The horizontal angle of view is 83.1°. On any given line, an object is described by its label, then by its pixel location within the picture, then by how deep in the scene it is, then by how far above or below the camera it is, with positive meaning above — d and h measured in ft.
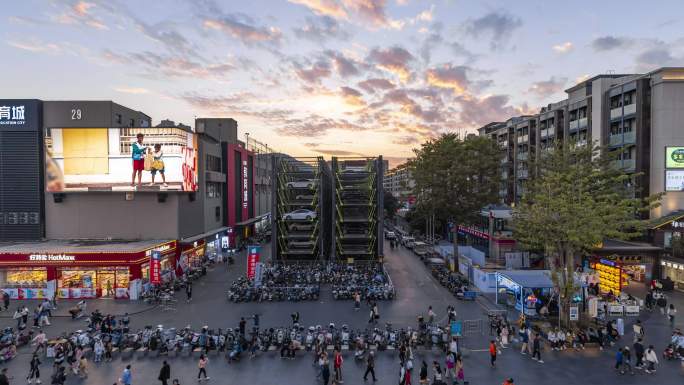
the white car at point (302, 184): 165.48 +1.20
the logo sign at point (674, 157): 130.82 +9.53
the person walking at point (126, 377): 57.47 -28.36
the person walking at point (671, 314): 87.44 -29.17
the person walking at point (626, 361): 62.85 -28.89
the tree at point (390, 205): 357.06 -17.17
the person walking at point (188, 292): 110.22 -29.94
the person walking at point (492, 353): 66.03 -28.61
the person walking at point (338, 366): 61.21 -28.60
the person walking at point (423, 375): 58.03 -28.41
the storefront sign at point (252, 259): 116.98 -21.92
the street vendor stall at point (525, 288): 92.48 -25.47
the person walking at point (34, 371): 60.73 -28.90
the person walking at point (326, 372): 59.67 -28.67
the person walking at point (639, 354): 65.21 -28.59
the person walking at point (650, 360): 63.46 -28.70
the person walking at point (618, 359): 63.16 -28.42
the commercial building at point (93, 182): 129.59 +1.99
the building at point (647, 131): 126.11 +19.91
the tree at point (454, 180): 144.56 +2.38
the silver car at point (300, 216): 158.81 -12.04
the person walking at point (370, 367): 61.17 -28.58
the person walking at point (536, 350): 69.15 -29.67
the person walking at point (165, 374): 58.34 -28.35
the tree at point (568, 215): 81.63 -6.30
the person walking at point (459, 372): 60.18 -29.06
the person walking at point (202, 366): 61.72 -28.76
